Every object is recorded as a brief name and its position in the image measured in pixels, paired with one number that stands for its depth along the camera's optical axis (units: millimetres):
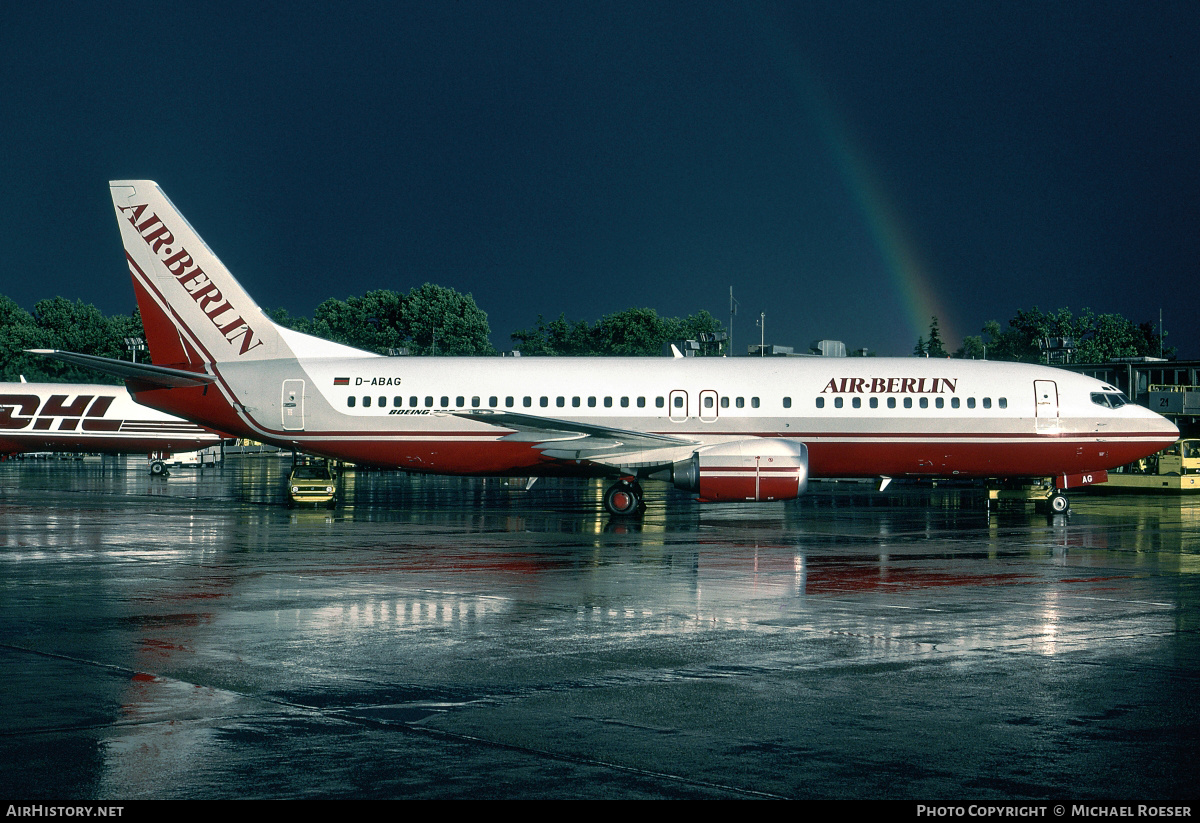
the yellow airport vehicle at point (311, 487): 34875
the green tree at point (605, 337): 126125
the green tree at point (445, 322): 118875
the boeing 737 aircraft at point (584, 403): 31906
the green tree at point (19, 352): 115812
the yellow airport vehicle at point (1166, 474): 43938
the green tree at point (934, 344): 171500
